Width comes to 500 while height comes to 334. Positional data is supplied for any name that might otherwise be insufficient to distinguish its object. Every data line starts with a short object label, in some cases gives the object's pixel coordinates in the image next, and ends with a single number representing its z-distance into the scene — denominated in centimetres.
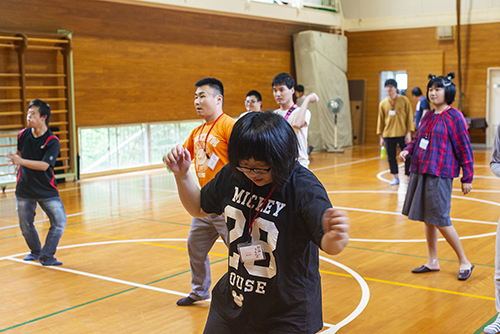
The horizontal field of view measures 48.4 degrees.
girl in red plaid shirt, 482
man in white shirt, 565
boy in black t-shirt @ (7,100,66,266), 552
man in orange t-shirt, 415
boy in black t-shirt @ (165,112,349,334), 203
